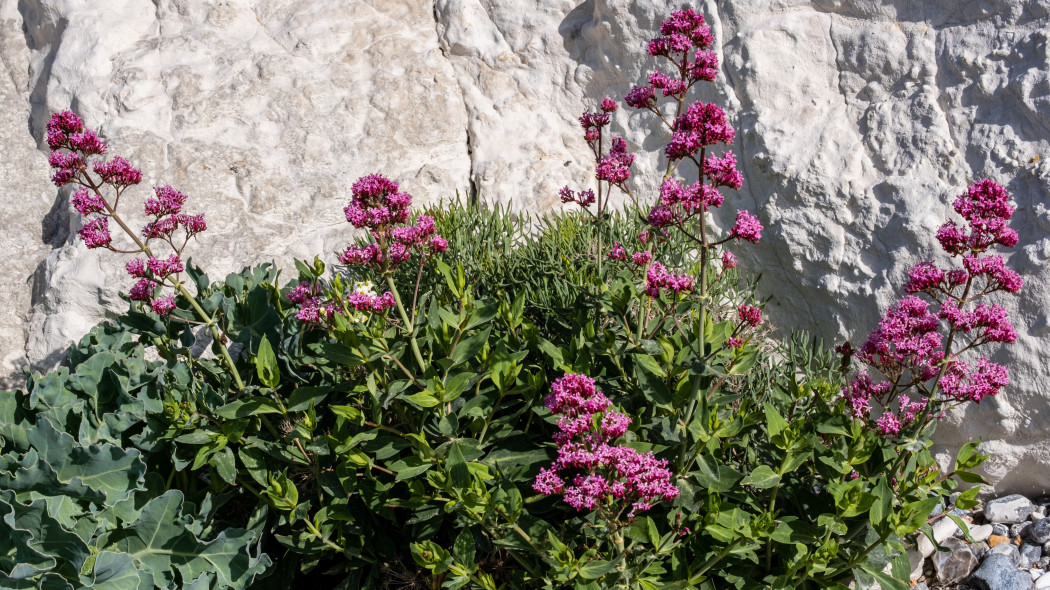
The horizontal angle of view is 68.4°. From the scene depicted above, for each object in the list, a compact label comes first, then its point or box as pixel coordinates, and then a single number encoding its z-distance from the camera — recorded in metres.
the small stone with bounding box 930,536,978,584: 3.59
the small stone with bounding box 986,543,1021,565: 3.61
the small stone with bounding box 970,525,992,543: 3.74
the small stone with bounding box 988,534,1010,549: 3.72
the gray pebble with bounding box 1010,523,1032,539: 3.75
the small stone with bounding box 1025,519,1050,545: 3.65
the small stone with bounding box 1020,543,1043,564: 3.60
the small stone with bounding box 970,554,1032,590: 3.44
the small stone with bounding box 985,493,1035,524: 3.81
